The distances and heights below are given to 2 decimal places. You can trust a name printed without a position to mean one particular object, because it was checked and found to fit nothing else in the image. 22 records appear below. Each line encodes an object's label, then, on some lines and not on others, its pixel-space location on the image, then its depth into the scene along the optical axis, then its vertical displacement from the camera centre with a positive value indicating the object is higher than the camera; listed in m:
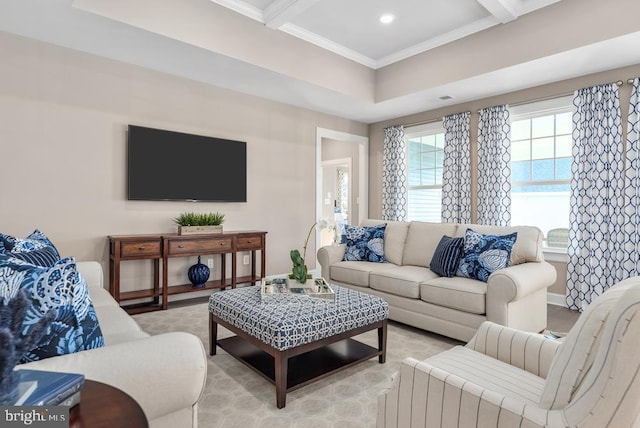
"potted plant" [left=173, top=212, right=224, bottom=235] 3.95 -0.18
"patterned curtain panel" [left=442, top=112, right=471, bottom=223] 5.00 +0.57
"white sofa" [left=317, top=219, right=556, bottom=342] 2.64 -0.63
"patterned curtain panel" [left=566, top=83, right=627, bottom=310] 3.74 +0.16
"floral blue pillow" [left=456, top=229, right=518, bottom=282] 2.91 -0.37
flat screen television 3.87 +0.48
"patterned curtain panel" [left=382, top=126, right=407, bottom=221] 5.88 +0.60
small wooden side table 0.75 -0.46
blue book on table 0.67 -0.37
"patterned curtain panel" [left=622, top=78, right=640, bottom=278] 3.62 +0.20
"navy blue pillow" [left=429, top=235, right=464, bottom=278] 3.18 -0.43
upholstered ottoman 1.96 -0.74
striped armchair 0.81 -0.55
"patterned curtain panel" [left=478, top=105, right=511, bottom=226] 4.62 +0.59
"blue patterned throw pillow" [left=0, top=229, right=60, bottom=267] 1.78 -0.23
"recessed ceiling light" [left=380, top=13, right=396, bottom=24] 3.75 +2.06
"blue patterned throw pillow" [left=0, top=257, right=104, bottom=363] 1.03 -0.28
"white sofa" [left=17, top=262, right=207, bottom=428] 1.02 -0.49
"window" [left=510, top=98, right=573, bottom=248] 4.28 +0.56
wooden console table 3.51 -0.48
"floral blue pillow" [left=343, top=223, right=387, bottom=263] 3.95 -0.39
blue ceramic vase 4.05 -0.77
